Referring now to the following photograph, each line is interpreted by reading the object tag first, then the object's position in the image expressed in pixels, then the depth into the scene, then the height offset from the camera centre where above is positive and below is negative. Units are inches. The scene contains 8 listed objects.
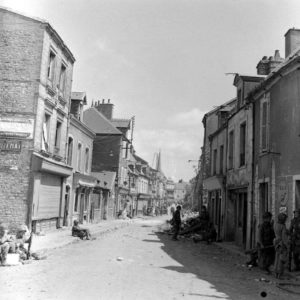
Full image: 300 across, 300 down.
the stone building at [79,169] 952.9 +86.9
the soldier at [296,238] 396.5 -24.1
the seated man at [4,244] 391.5 -42.4
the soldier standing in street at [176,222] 780.0 -27.8
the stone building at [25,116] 676.1 +140.2
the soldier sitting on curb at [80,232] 691.4 -48.5
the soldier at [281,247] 374.3 -31.6
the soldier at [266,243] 418.3 -31.7
